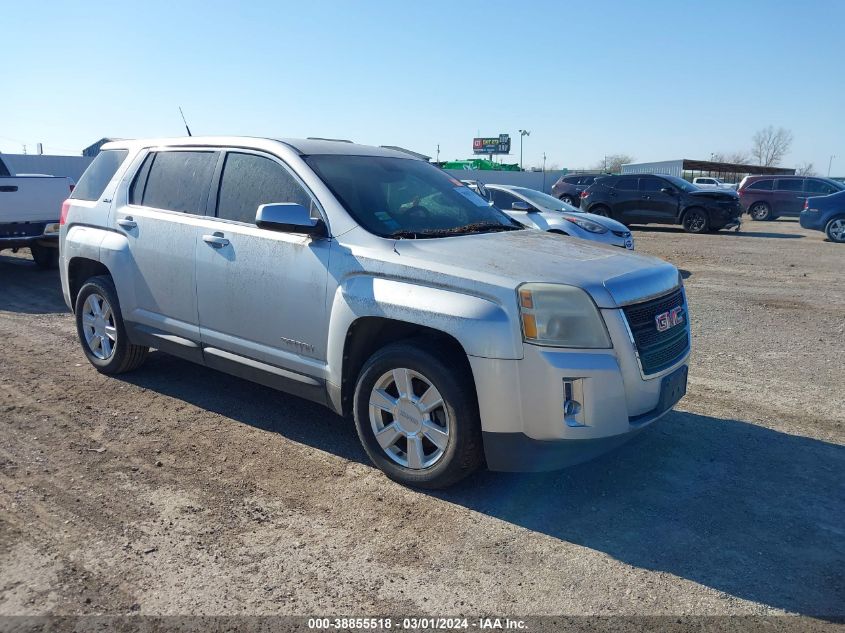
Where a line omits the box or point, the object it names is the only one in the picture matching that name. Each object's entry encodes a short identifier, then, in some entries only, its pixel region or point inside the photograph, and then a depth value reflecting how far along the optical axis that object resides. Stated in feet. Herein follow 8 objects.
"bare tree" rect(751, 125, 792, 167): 304.09
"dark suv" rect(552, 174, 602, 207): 85.05
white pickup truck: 35.12
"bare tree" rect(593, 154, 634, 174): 263.76
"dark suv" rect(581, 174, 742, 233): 65.41
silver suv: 11.66
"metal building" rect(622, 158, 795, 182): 182.52
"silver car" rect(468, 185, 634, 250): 38.60
